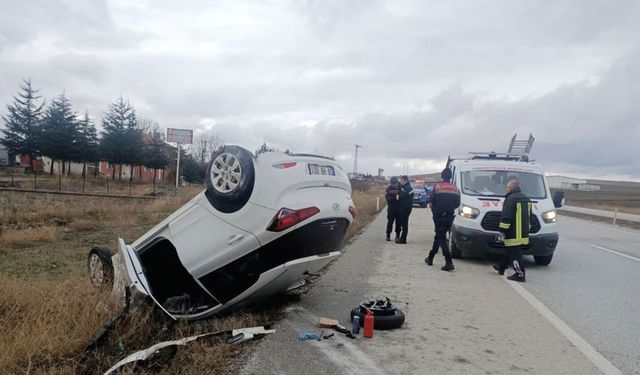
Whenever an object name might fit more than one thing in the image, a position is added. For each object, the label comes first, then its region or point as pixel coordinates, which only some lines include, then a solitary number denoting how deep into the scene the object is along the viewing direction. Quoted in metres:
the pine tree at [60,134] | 52.72
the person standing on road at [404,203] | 12.37
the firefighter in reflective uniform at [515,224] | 8.12
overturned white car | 4.30
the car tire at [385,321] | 4.94
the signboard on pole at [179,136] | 41.59
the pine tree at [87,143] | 54.78
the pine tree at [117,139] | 56.34
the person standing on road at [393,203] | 12.48
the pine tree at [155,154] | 60.90
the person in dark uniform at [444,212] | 8.71
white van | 9.03
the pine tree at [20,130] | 57.19
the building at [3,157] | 69.91
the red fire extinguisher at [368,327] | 4.67
